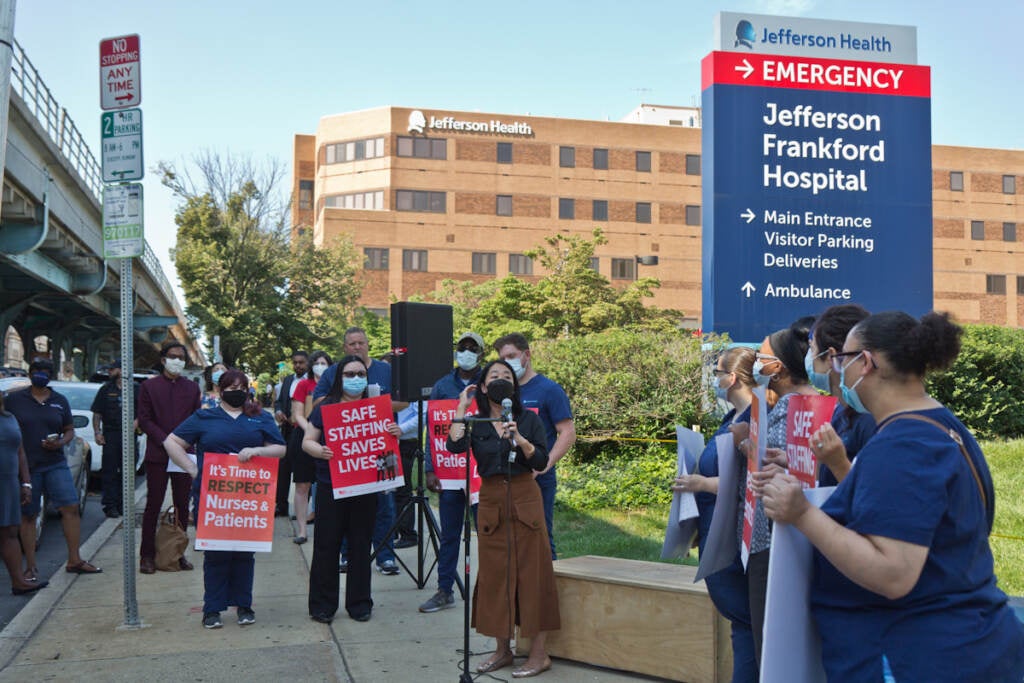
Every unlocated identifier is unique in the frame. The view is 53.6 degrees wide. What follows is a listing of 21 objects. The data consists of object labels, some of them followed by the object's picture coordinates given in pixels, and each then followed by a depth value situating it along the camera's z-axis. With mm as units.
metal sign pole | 7508
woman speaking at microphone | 6129
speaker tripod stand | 8797
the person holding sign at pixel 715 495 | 4379
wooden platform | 5609
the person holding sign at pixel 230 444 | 7820
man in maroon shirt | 10094
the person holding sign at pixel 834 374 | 3447
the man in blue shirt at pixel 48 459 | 9602
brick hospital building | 64562
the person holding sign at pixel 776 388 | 4109
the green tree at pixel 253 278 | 43750
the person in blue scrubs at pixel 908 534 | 2633
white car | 16469
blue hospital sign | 15672
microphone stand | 5816
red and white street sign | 7852
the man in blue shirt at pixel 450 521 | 8023
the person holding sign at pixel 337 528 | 7816
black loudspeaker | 9500
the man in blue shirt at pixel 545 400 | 7078
